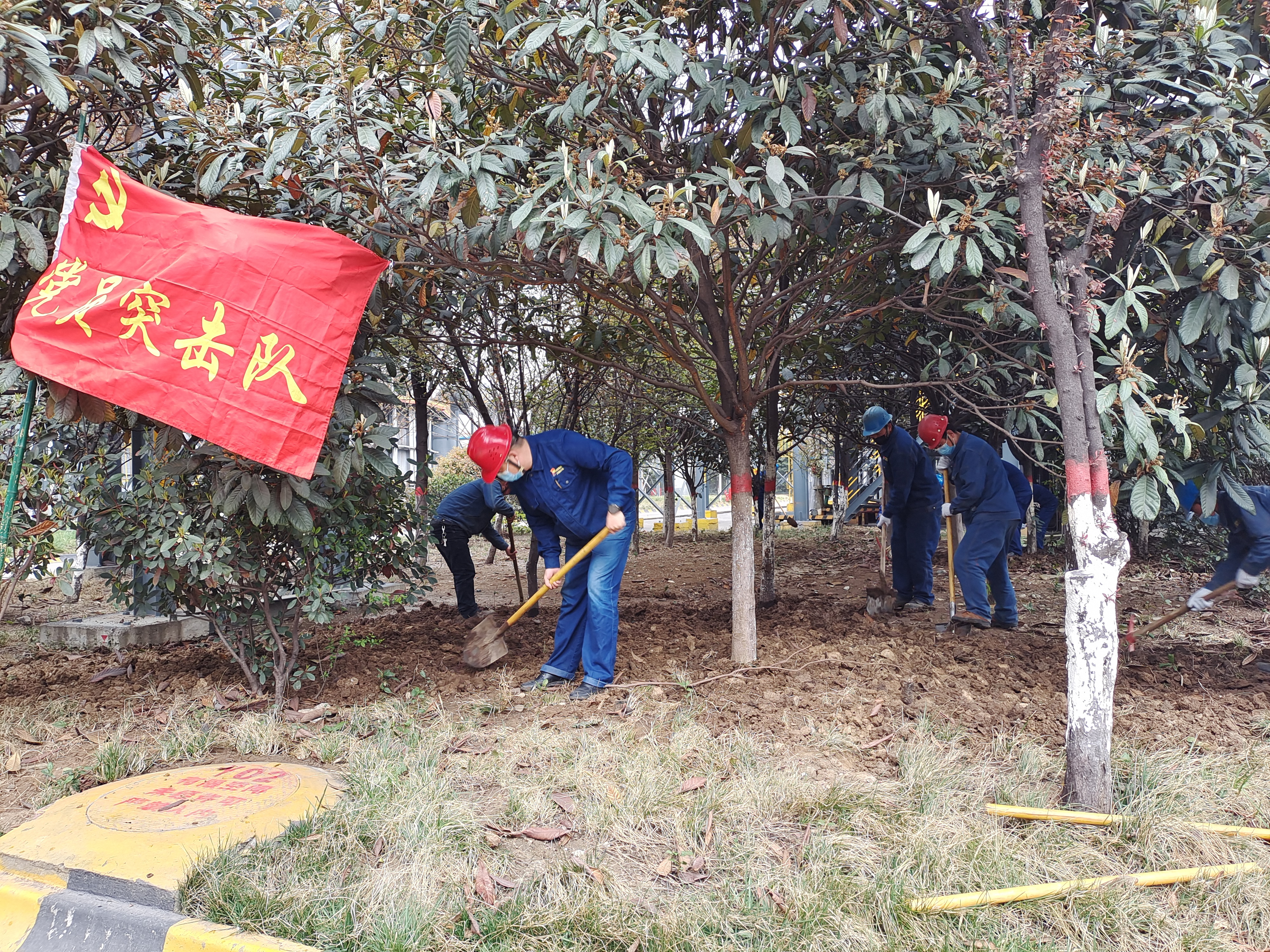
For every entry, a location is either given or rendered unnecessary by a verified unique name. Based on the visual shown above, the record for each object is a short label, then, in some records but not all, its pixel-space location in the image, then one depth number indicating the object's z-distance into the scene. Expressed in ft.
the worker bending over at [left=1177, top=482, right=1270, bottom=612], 15.66
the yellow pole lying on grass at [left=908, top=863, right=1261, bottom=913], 7.53
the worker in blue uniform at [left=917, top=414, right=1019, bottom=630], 19.25
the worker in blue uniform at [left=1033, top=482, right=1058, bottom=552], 32.99
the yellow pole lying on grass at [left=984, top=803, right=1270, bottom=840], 8.79
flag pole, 11.70
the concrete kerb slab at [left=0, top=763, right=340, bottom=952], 7.80
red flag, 11.39
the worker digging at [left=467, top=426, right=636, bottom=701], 14.60
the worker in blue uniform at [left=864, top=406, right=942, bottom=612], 22.81
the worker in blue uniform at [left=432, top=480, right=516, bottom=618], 20.84
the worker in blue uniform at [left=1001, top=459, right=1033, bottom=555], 22.06
